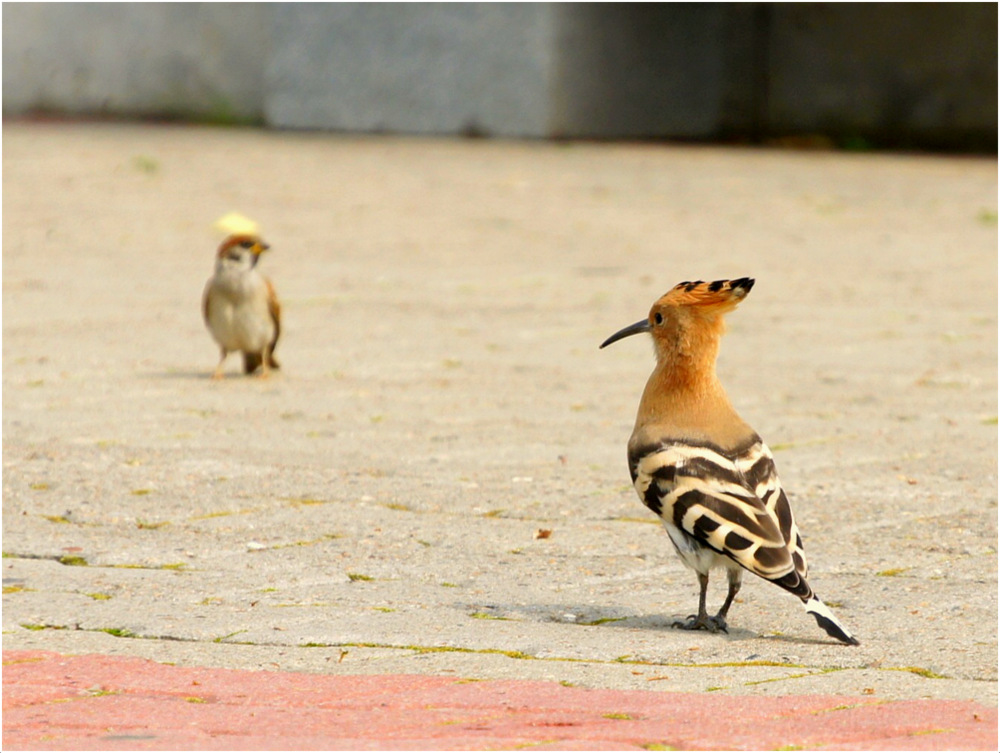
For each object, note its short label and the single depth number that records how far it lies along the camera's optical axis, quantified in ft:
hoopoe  26.84
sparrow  54.34
